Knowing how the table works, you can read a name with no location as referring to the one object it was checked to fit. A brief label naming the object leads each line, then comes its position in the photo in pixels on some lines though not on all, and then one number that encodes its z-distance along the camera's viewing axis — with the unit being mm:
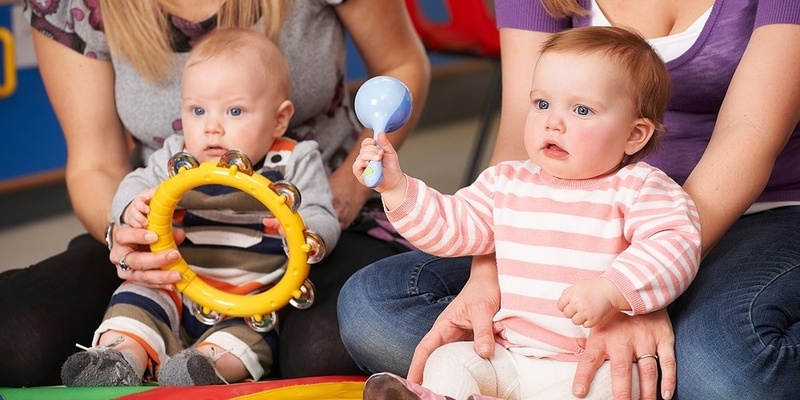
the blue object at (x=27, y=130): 4205
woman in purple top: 2722
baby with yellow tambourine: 2989
